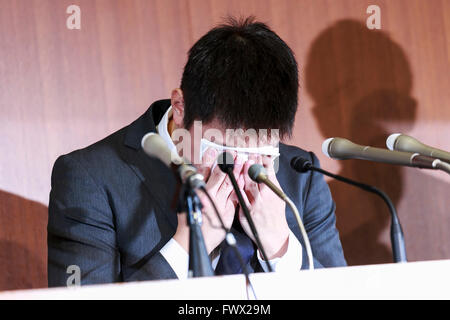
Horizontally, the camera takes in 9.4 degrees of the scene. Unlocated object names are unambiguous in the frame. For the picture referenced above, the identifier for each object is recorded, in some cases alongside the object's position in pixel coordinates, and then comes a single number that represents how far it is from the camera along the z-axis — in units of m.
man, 4.21
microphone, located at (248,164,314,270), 4.02
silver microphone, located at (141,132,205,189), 3.94
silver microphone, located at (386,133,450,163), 4.05
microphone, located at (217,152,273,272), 3.97
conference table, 3.87
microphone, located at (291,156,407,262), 4.00
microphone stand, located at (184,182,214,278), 3.94
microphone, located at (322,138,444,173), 4.01
